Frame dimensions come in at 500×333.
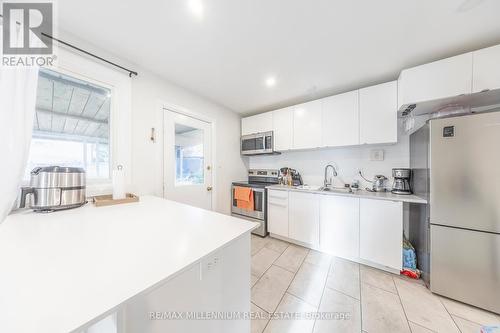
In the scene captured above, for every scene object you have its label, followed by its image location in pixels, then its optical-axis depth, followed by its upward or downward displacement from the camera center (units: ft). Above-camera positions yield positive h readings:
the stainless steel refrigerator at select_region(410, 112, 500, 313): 4.15 -1.13
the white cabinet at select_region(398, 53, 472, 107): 4.70 +2.64
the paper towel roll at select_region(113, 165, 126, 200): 4.65 -0.51
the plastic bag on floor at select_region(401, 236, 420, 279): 5.53 -3.37
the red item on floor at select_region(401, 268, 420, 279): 5.50 -3.60
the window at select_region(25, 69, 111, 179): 4.19 +1.17
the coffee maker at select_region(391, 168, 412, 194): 6.35 -0.58
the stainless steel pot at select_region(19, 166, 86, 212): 3.52 -0.49
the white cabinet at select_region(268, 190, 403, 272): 5.78 -2.41
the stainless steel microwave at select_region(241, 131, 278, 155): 9.20 +1.35
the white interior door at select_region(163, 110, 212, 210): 6.69 +0.31
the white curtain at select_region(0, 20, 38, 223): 3.23 +0.85
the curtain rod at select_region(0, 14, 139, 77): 4.13 +3.22
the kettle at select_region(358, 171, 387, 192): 7.04 -0.73
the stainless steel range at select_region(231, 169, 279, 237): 8.74 -2.21
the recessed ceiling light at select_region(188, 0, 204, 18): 3.57 +3.58
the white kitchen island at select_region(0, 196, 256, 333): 1.25 -1.04
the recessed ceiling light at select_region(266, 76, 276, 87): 6.60 +3.54
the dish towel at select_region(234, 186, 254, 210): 8.96 -1.70
